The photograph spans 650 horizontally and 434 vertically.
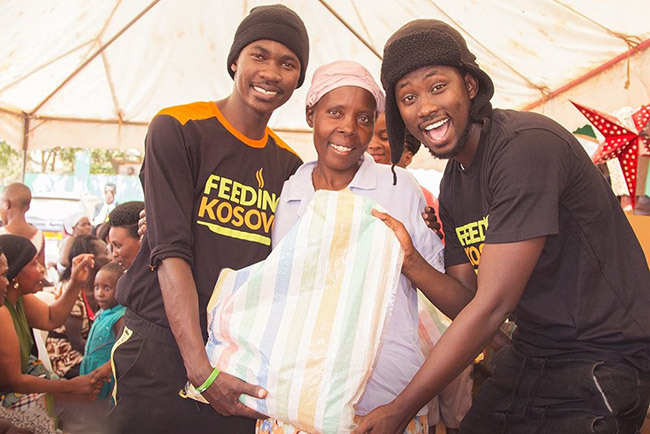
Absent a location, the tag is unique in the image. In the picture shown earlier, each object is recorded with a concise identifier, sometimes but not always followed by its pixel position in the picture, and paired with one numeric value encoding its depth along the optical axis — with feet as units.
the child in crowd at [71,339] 14.14
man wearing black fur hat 5.45
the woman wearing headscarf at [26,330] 10.68
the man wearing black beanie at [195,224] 6.24
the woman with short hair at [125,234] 13.37
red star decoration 12.09
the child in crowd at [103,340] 12.65
